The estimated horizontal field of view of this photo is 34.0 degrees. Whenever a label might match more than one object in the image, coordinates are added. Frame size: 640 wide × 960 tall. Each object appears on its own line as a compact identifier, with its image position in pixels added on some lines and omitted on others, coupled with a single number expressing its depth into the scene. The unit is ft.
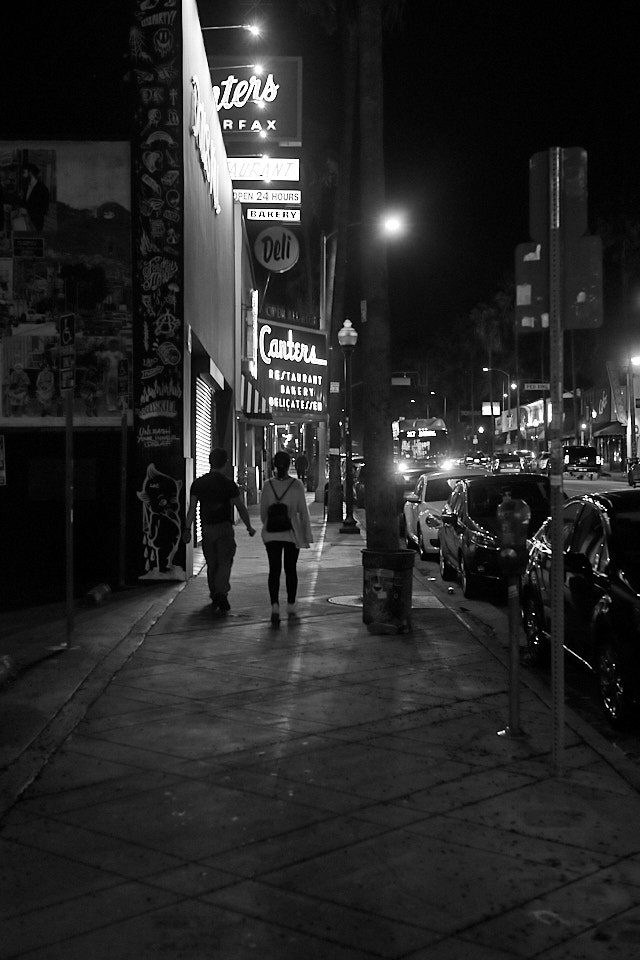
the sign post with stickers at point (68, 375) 30.25
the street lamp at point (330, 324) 92.27
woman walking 36.45
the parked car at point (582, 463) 197.67
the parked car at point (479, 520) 45.06
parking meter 21.40
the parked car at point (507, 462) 201.89
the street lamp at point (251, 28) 70.28
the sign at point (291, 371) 93.15
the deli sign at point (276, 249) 89.15
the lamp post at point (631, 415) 212.33
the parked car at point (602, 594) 22.49
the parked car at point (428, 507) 64.23
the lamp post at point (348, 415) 83.25
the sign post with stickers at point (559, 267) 18.61
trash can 34.09
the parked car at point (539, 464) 209.34
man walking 38.73
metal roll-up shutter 65.51
